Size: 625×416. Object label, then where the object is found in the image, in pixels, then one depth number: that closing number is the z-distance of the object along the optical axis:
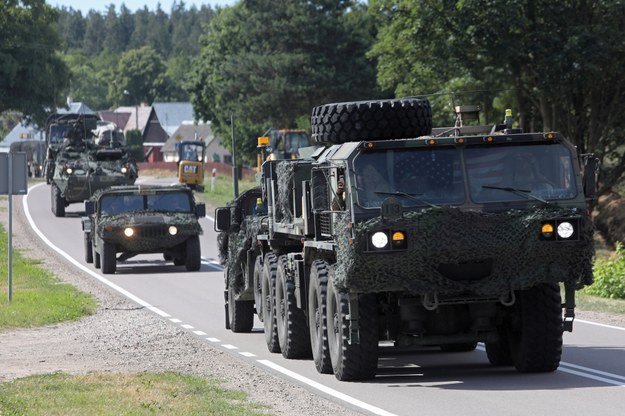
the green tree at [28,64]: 90.88
